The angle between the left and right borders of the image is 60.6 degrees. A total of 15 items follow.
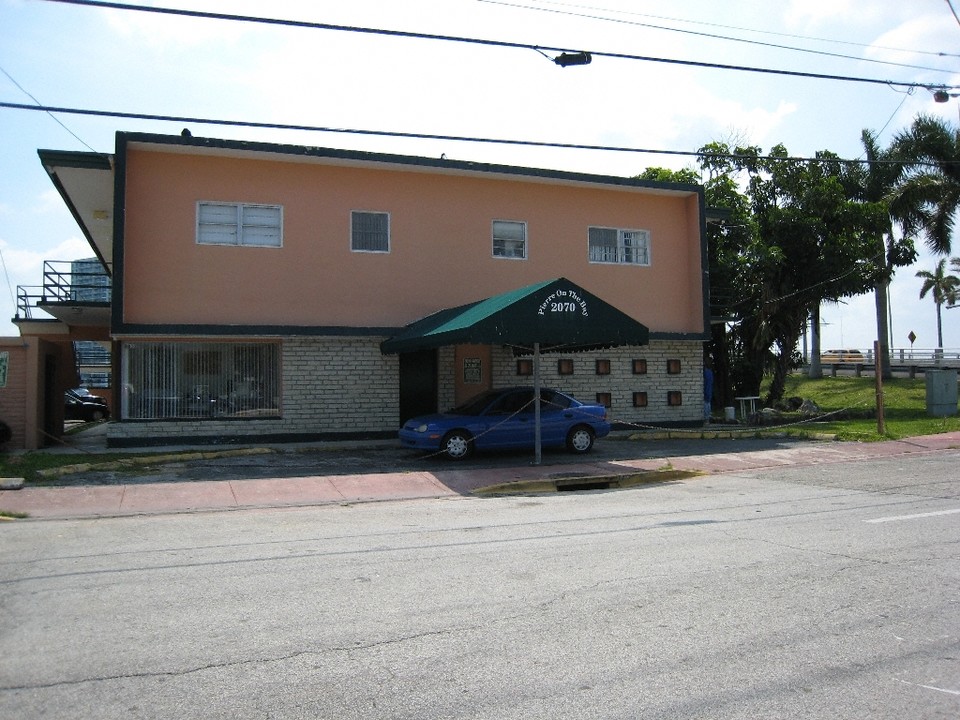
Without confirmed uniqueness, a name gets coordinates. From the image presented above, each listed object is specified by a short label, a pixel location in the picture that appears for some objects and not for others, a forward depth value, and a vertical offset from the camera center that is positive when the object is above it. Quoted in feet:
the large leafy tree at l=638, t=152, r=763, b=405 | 86.94 +12.62
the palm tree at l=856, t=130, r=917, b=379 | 97.60 +23.97
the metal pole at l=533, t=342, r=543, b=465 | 50.24 -0.73
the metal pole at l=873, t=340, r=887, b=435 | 65.05 -0.70
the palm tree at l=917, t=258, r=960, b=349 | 259.80 +31.29
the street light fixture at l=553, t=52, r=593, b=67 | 41.32 +16.63
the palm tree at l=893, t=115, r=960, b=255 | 103.81 +25.23
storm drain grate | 45.78 -5.40
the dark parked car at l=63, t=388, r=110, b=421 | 103.86 -1.52
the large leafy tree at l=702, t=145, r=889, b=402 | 87.56 +14.38
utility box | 80.79 -0.74
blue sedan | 53.72 -2.35
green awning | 48.14 +4.08
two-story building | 58.95 +9.02
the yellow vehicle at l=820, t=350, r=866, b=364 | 196.55 +7.32
